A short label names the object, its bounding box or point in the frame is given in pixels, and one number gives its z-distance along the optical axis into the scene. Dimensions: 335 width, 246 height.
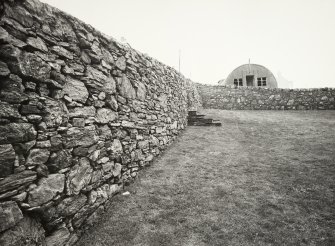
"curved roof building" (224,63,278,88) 24.11
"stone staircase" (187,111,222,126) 12.16
